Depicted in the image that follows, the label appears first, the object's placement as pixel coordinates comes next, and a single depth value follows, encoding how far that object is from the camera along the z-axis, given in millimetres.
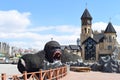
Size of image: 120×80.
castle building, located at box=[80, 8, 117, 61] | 45676
